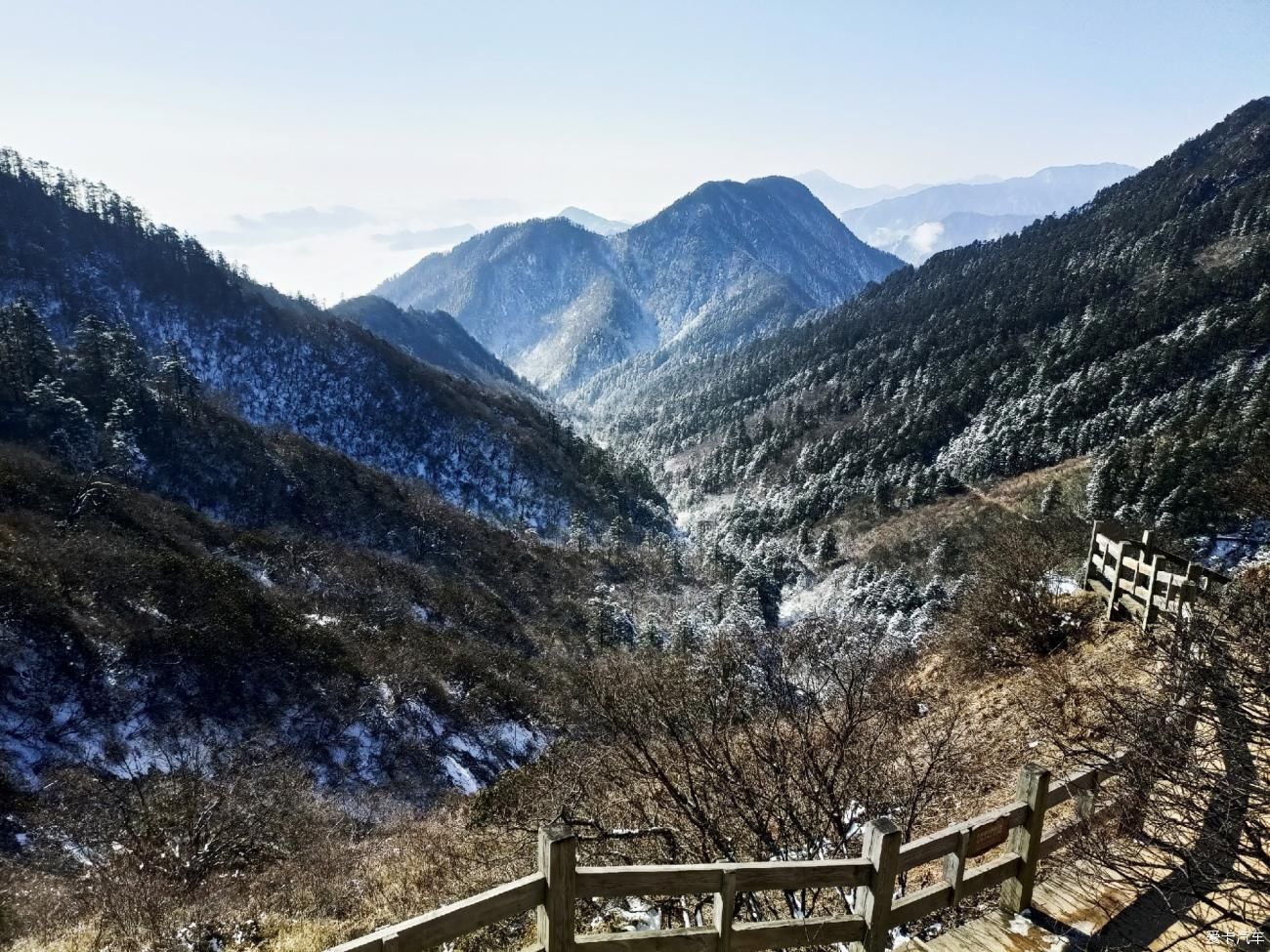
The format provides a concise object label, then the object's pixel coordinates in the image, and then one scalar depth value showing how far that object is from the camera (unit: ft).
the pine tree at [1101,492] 198.80
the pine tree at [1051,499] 218.93
